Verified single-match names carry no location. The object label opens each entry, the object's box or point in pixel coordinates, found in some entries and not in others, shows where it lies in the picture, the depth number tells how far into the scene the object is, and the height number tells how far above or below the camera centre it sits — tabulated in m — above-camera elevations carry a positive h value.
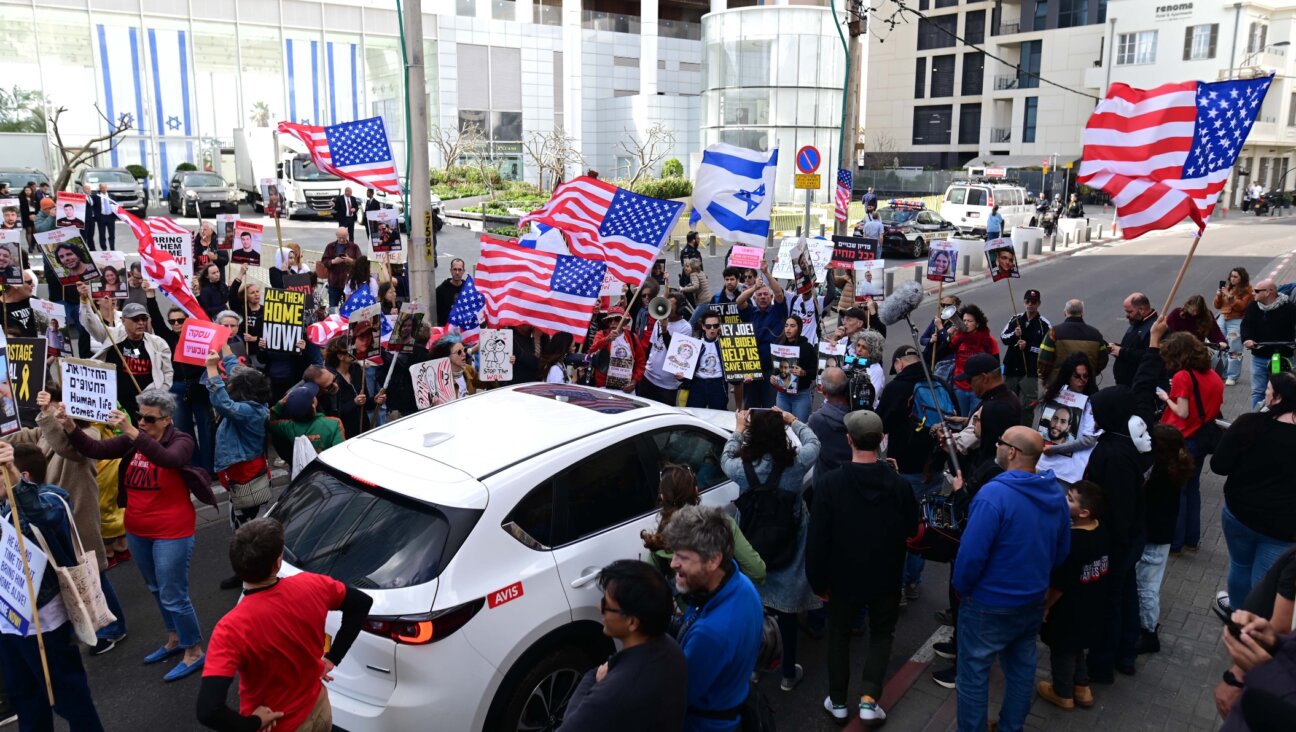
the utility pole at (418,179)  10.30 +0.13
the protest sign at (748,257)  11.40 -0.80
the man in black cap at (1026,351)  9.44 -1.62
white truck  33.94 +0.62
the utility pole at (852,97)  16.28 +1.78
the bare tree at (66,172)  21.73 +0.36
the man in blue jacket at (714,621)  3.46 -1.65
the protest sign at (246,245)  11.78 -0.74
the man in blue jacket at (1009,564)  4.45 -1.82
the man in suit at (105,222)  17.55 -0.78
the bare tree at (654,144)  44.28 +2.51
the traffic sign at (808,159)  16.27 +0.63
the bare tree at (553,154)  41.22 +1.84
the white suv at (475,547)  4.07 -1.75
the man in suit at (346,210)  19.69 -0.45
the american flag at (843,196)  16.06 -0.03
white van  32.16 -0.31
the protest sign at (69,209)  12.95 -0.32
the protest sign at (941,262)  11.07 -0.81
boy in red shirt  3.33 -1.72
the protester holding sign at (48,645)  4.33 -2.20
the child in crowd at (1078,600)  4.88 -2.23
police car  28.16 -1.05
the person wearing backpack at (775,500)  5.06 -1.73
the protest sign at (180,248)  10.80 -0.71
